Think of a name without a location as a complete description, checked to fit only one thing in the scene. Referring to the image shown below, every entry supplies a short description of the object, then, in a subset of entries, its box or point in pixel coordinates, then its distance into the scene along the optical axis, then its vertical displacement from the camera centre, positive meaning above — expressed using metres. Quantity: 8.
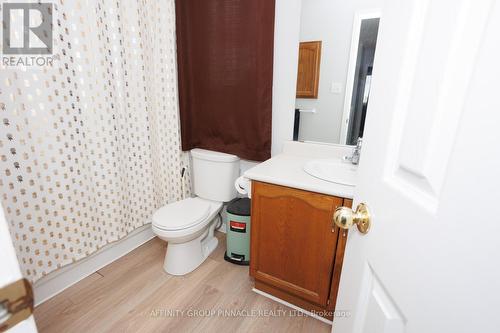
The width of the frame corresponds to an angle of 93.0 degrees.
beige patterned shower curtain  1.22 -0.21
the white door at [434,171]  0.27 -0.10
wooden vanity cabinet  1.16 -0.74
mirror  1.35 +0.20
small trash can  1.68 -0.92
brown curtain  1.57 +0.18
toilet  1.58 -0.80
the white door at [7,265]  0.31 -0.23
